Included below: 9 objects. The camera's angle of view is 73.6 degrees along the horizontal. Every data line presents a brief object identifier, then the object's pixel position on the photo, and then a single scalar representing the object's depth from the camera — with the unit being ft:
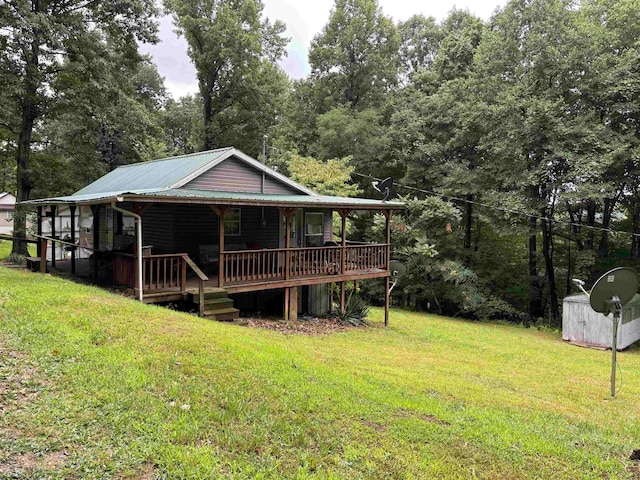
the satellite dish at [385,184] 49.44
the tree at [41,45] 51.52
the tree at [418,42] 102.89
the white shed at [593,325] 50.90
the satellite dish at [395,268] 53.49
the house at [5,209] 120.78
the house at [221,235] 33.17
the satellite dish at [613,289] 24.88
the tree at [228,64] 93.81
